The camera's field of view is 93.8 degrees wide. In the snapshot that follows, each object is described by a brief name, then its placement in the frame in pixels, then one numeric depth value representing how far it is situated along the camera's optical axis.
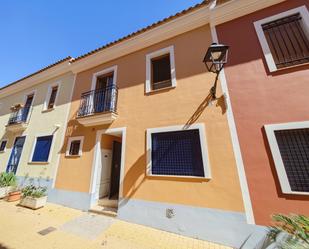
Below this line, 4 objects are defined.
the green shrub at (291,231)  2.72
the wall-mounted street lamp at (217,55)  3.80
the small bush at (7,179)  8.34
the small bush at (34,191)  6.79
